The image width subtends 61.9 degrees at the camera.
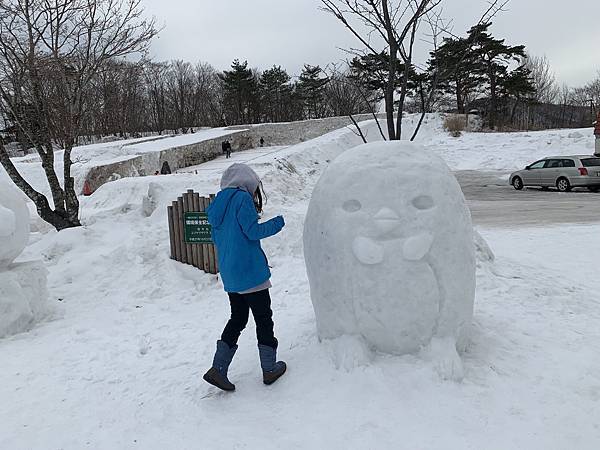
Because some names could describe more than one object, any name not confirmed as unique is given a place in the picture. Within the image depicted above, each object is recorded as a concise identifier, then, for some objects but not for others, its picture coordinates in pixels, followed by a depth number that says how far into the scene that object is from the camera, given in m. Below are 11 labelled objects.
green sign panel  6.96
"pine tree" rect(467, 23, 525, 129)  29.69
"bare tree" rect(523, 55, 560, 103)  40.31
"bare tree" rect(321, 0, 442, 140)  6.07
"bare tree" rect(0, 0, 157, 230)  8.81
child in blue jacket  3.28
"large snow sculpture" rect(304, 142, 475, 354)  3.29
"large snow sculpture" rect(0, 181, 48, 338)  4.97
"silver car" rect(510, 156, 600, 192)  16.06
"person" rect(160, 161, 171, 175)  19.56
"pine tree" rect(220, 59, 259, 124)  40.56
